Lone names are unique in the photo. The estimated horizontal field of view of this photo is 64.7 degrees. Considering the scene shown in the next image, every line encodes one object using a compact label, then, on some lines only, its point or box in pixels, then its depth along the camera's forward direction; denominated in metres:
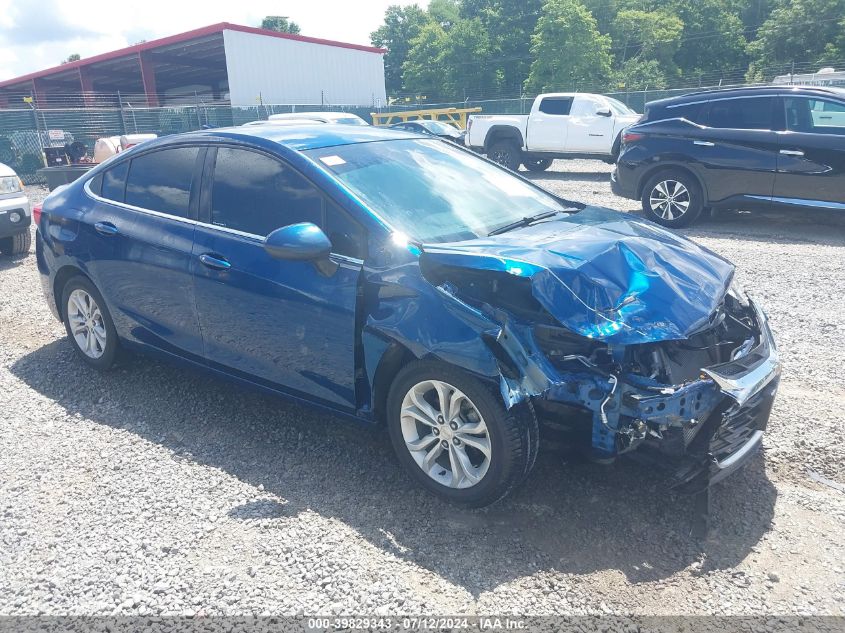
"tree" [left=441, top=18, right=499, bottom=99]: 55.22
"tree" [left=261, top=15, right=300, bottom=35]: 88.94
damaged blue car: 2.79
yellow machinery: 27.69
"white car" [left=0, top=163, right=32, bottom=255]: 8.20
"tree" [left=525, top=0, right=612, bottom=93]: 43.47
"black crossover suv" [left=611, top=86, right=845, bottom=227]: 8.19
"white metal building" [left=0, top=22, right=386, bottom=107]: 33.00
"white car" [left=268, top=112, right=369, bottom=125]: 14.30
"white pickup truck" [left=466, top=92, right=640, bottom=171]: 15.74
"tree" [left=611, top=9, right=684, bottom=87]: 50.06
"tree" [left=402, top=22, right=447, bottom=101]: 57.31
